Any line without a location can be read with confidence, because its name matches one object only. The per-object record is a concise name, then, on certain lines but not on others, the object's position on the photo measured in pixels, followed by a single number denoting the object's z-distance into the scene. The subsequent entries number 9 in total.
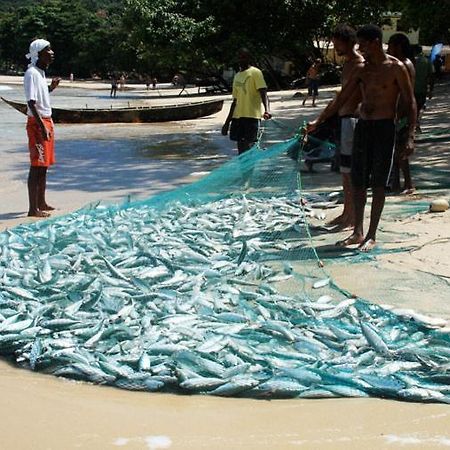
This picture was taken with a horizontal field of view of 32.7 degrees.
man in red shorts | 8.34
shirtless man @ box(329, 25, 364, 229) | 6.97
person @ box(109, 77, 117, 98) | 47.06
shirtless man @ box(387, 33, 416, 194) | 8.27
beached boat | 23.70
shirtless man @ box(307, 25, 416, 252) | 6.49
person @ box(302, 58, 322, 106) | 27.67
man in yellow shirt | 9.77
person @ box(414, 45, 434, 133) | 11.87
